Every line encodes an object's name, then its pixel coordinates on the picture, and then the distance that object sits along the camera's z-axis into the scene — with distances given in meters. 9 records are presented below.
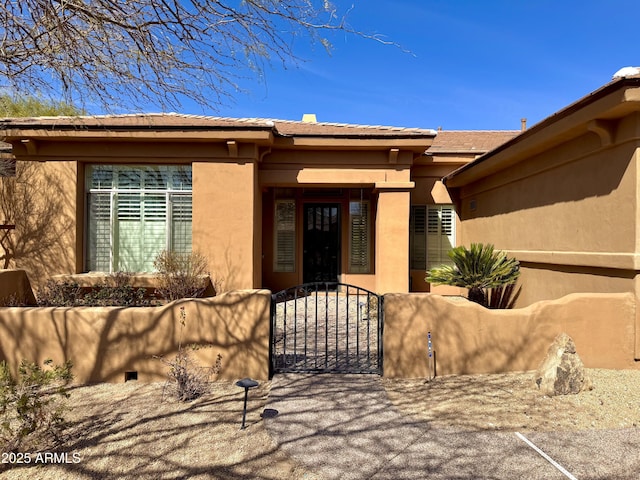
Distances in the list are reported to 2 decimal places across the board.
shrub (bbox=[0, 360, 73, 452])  3.45
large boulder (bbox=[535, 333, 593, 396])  4.57
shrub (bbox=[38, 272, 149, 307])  7.71
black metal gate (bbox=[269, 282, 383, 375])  5.42
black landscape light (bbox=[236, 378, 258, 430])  3.83
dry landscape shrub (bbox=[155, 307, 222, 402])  4.58
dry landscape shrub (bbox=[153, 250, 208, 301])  7.95
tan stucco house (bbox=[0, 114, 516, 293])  8.38
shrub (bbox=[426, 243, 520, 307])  7.99
